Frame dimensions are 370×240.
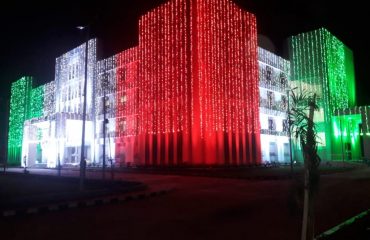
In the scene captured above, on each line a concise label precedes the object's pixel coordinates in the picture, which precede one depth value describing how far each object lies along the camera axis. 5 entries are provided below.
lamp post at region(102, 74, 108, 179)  45.87
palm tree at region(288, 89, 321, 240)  5.53
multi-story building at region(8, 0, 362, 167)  35.91
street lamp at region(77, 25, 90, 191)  15.82
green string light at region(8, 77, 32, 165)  70.38
